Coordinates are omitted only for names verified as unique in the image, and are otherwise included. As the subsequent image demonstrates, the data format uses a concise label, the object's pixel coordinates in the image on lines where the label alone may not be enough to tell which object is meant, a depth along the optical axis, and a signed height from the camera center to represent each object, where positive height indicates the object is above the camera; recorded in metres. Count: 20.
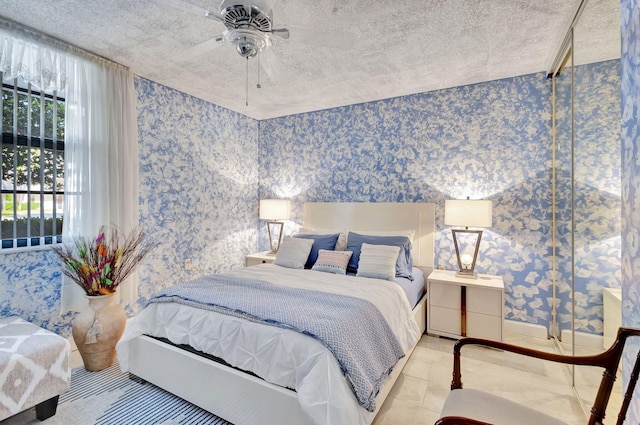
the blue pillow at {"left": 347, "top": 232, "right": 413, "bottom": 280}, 2.96 -0.40
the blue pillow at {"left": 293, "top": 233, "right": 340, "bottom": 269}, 3.34 -0.39
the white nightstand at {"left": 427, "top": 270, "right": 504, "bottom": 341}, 2.78 -0.90
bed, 1.48 -0.87
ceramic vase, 2.30 -0.94
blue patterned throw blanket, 1.55 -0.62
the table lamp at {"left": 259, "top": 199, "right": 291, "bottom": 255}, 4.15 +0.00
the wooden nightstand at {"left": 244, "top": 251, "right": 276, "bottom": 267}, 4.03 -0.65
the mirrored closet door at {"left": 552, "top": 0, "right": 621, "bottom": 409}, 1.47 +0.15
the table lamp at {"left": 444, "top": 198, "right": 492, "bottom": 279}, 2.87 -0.08
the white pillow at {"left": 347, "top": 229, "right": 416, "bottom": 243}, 3.37 -0.26
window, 2.36 +0.35
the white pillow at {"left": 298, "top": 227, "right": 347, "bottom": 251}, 3.56 -0.28
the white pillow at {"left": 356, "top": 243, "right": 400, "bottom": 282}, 2.77 -0.48
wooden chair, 1.03 -0.77
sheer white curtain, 2.42 +0.68
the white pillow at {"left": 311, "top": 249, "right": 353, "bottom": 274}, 2.97 -0.52
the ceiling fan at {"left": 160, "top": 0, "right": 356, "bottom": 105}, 1.59 +1.00
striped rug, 1.82 -1.25
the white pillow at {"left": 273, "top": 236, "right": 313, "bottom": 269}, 3.22 -0.47
